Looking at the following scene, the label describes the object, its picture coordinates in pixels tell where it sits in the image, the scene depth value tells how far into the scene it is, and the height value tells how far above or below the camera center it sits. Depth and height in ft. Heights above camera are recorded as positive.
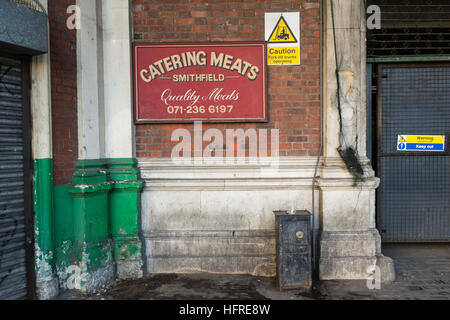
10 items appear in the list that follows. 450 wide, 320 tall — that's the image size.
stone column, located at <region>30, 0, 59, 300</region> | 12.41 -0.41
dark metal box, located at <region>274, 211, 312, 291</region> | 13.01 -4.01
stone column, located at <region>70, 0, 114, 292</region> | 13.29 -0.83
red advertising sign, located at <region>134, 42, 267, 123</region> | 14.79 +3.35
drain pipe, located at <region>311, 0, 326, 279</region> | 14.60 -0.95
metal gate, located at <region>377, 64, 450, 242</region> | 17.52 -0.49
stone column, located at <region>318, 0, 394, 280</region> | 14.14 -0.66
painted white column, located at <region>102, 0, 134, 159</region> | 14.55 +3.51
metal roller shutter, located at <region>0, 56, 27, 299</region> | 11.60 -1.07
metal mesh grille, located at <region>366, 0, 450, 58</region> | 16.97 +6.56
